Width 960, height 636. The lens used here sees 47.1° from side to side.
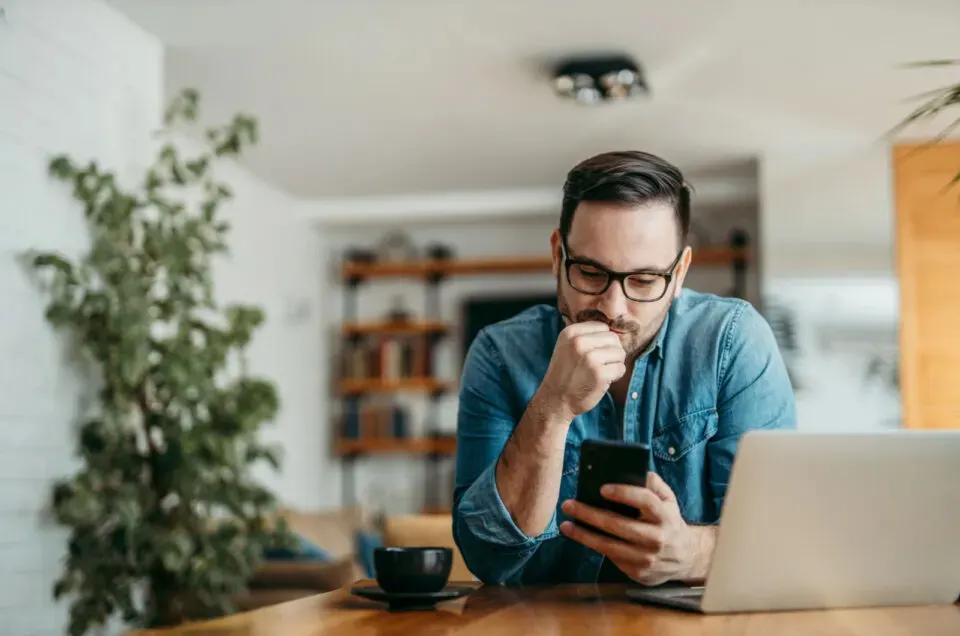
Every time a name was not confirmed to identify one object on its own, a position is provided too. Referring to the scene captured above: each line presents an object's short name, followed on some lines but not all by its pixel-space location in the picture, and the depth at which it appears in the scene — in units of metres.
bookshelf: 7.63
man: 1.53
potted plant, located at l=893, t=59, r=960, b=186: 1.42
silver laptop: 1.13
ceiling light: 4.58
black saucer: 1.31
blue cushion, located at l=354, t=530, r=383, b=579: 6.19
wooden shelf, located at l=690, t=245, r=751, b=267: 7.21
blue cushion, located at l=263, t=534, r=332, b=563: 4.58
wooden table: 1.09
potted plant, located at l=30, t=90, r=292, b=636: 3.42
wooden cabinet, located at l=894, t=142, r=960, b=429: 5.68
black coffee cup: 1.33
